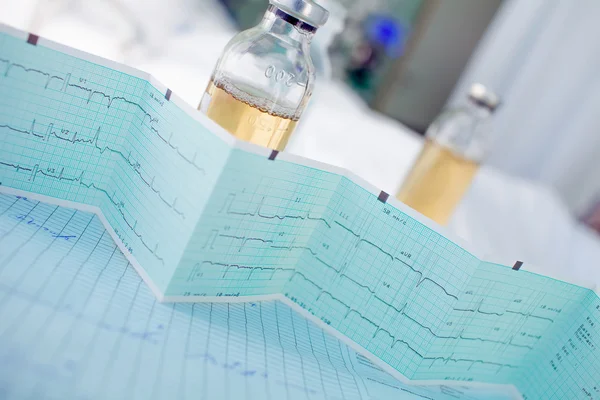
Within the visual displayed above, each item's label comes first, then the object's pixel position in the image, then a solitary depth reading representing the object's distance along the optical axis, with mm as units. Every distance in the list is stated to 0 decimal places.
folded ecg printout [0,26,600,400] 591
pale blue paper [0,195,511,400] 490
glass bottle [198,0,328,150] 751
